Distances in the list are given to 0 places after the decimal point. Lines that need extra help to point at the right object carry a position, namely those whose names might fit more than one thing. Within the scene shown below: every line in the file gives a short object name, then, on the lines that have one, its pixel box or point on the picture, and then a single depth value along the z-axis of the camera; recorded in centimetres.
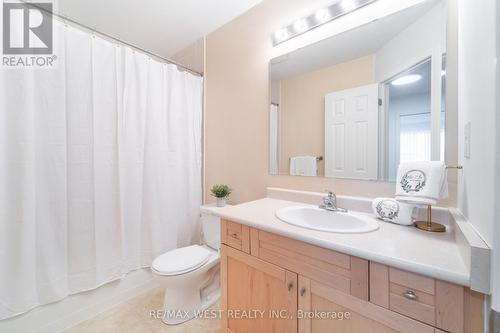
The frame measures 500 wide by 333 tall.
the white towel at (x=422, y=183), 83
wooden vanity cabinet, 58
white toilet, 132
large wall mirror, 98
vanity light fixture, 120
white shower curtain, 115
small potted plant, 174
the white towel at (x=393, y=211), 92
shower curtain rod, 122
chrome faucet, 118
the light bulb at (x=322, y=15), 128
